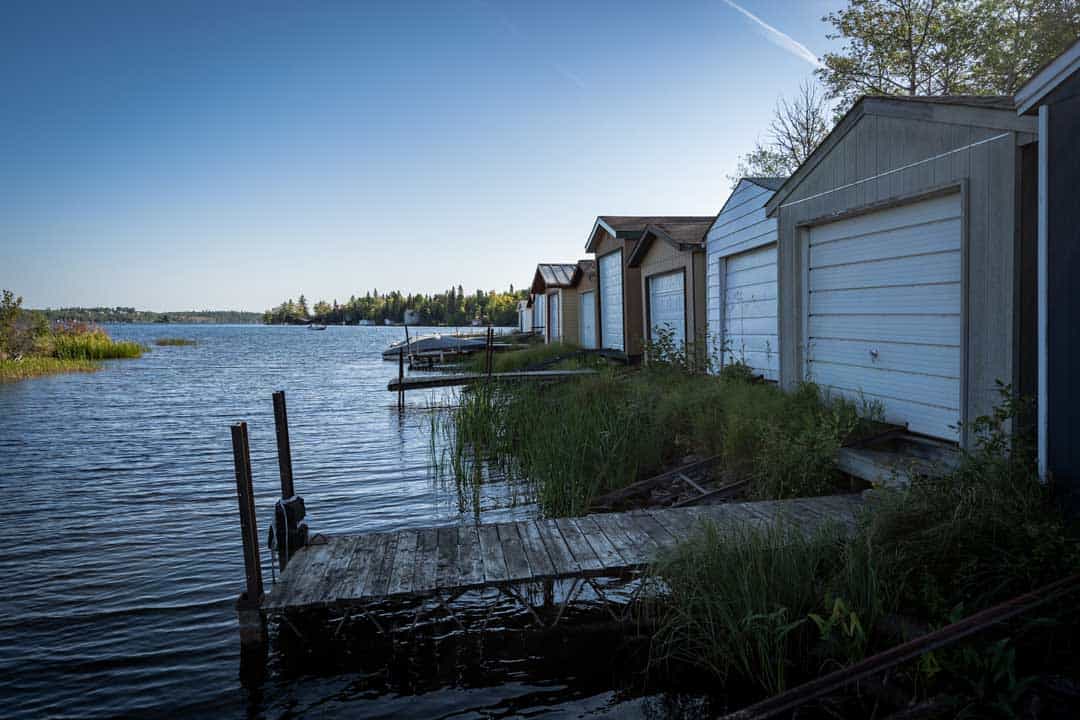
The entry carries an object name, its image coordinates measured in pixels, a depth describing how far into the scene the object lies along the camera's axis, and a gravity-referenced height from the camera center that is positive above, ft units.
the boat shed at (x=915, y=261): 17.72 +1.10
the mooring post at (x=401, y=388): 57.57 -5.61
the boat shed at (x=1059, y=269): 14.43 +0.44
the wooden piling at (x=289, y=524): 18.13 -5.15
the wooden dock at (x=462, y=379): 55.06 -5.03
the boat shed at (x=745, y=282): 36.27 +1.20
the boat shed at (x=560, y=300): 93.45 +1.49
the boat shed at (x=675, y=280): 47.91 +1.94
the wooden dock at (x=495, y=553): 15.42 -5.73
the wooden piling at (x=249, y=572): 15.19 -5.30
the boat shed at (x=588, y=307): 78.54 +0.33
